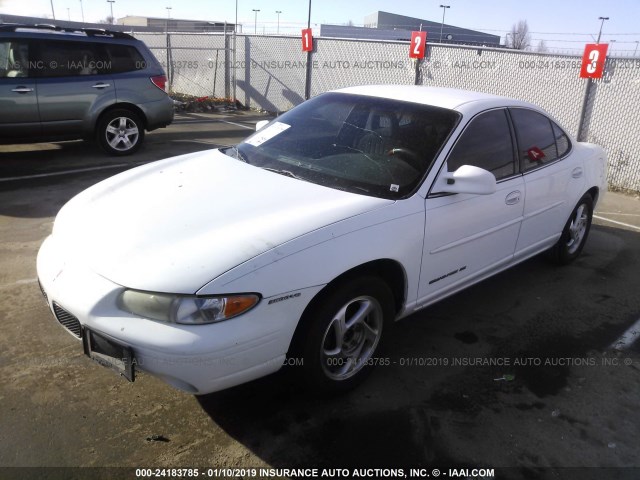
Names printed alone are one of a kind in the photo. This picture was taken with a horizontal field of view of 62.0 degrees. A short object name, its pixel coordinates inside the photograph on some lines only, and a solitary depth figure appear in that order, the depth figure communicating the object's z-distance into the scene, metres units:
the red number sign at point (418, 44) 10.59
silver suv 7.43
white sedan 2.35
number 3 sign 8.15
